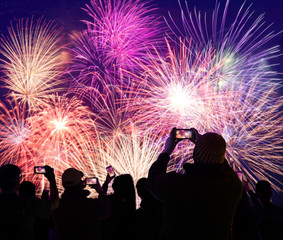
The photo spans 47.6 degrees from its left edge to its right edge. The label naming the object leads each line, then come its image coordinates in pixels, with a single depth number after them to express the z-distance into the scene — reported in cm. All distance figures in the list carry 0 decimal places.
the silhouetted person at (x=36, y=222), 347
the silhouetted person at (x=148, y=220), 291
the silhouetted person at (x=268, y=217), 300
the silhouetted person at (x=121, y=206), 331
